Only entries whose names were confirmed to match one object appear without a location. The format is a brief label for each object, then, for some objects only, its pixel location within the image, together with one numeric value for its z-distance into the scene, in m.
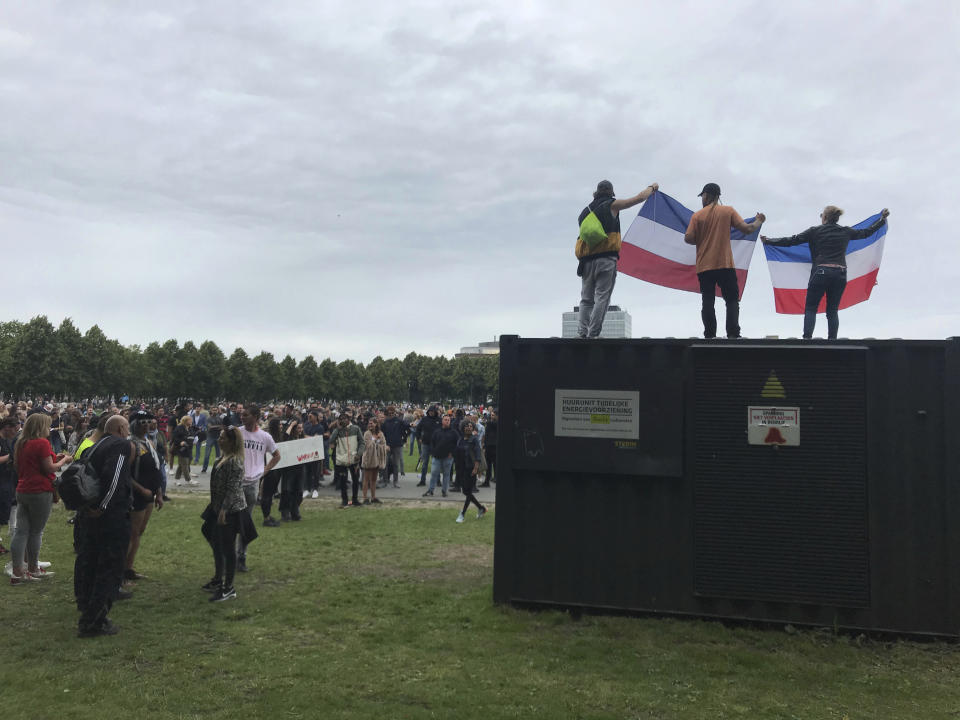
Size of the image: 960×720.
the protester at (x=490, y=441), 17.11
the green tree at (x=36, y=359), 69.56
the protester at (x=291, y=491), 13.20
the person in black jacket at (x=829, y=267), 7.60
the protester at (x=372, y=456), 15.24
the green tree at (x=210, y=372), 88.88
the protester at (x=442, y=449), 16.80
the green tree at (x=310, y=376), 105.69
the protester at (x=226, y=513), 7.65
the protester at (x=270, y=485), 12.71
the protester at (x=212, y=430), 17.81
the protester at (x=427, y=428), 18.92
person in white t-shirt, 9.12
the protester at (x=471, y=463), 12.80
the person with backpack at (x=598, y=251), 7.86
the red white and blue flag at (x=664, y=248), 8.71
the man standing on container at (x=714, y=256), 7.71
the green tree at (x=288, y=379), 99.75
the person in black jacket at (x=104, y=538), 6.43
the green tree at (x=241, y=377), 93.23
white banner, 13.04
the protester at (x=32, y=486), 7.79
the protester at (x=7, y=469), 8.88
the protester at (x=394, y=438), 18.78
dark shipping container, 6.52
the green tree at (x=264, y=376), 95.61
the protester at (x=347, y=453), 15.06
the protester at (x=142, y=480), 7.76
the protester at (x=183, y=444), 17.31
